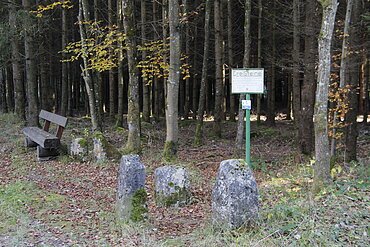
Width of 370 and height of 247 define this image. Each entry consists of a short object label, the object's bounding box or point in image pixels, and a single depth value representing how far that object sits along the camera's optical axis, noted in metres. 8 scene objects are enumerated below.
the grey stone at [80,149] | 10.98
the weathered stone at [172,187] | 7.16
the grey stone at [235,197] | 5.38
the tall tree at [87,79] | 12.41
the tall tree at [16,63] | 14.78
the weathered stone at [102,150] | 10.65
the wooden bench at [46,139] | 10.74
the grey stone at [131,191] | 6.07
